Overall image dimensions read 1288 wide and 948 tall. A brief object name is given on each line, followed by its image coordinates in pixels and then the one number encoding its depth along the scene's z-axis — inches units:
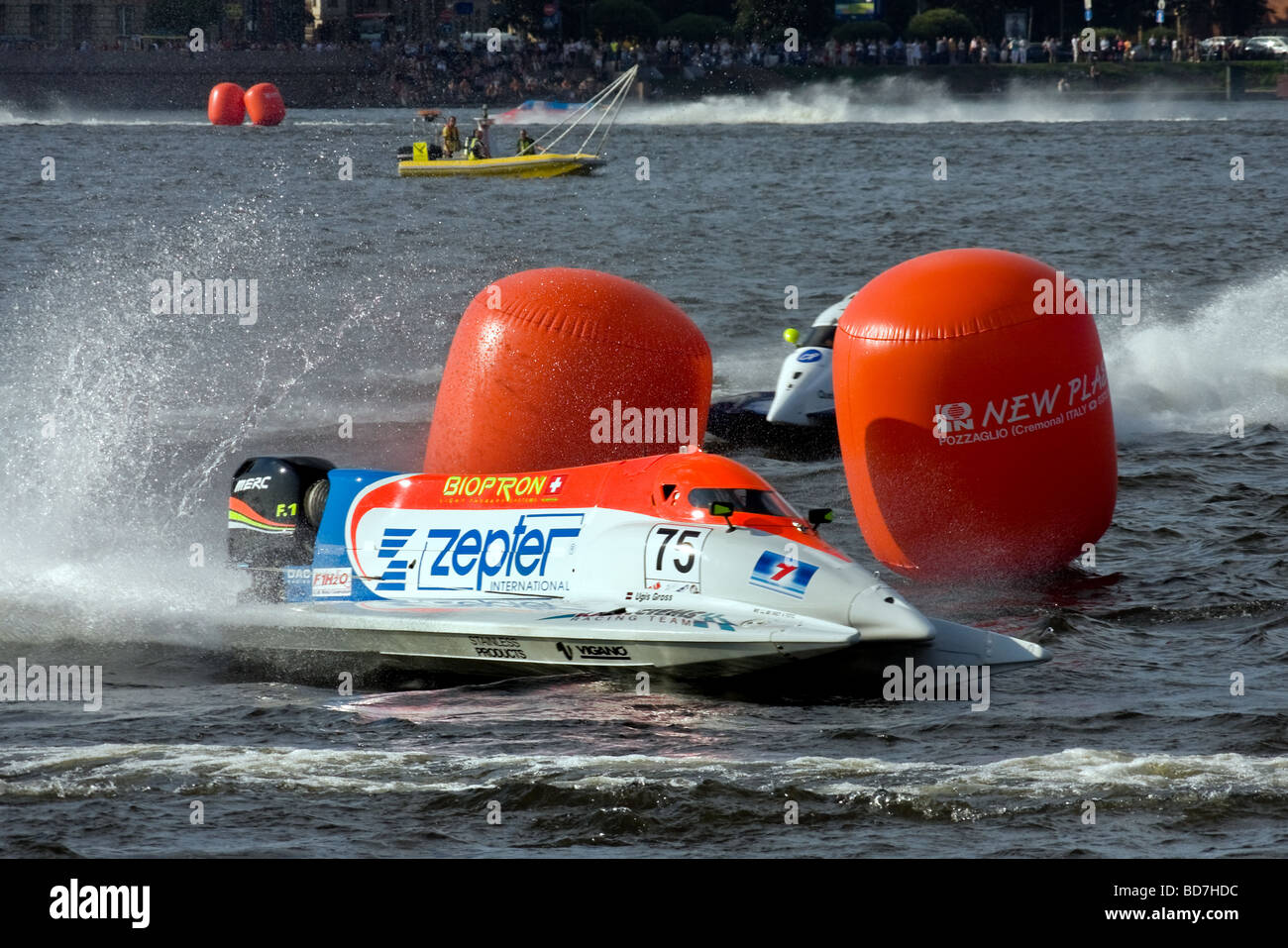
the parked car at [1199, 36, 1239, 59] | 2923.2
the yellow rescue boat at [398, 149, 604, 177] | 1668.3
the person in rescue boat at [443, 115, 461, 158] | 1689.0
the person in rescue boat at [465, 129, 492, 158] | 1675.7
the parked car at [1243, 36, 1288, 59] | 2901.1
